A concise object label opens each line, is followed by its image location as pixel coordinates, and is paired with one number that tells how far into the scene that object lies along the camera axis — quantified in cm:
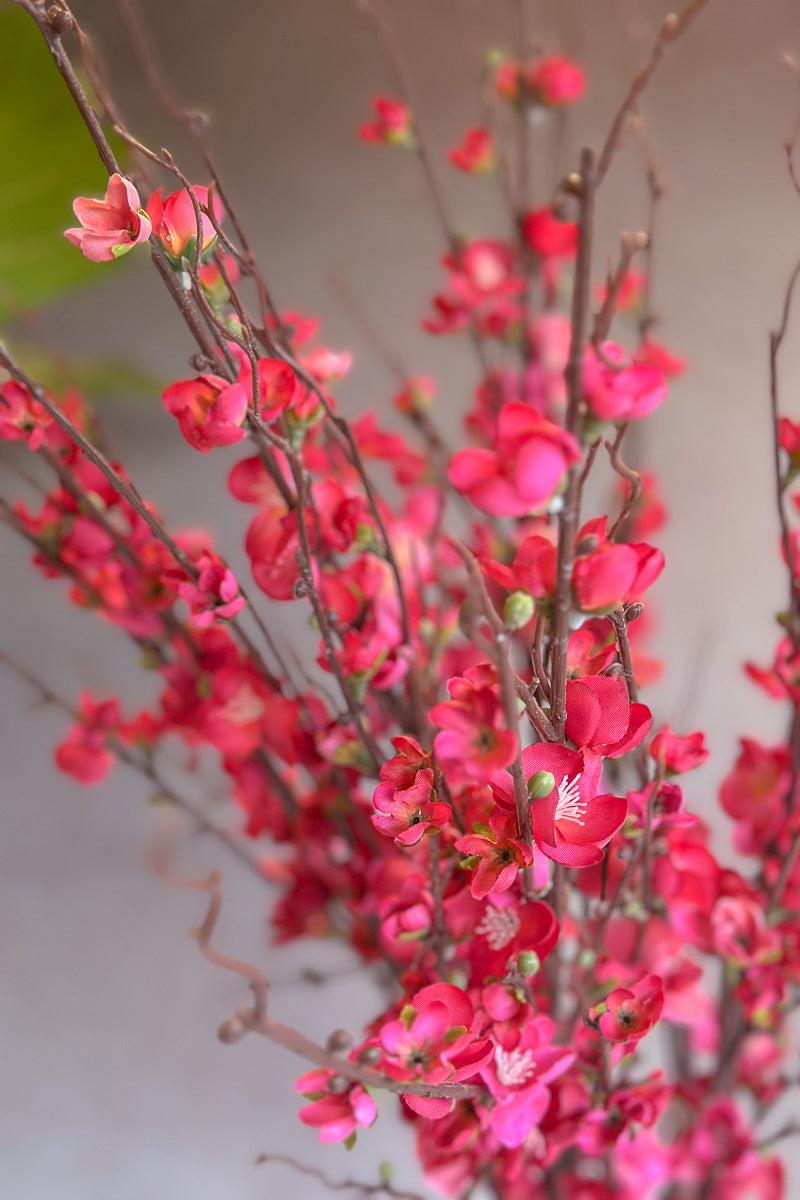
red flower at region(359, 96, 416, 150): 51
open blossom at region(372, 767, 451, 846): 27
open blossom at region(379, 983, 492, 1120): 28
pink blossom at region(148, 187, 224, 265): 26
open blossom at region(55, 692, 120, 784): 49
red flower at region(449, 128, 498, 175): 54
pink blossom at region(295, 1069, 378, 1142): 31
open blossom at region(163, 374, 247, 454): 27
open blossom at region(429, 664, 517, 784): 23
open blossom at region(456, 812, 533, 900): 27
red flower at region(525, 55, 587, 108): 53
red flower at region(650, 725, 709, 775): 33
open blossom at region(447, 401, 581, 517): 21
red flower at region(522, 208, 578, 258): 54
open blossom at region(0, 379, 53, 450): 32
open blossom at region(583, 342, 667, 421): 21
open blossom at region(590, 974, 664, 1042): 31
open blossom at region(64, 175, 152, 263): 25
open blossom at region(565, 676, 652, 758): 26
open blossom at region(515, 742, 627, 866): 26
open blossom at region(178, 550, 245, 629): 34
